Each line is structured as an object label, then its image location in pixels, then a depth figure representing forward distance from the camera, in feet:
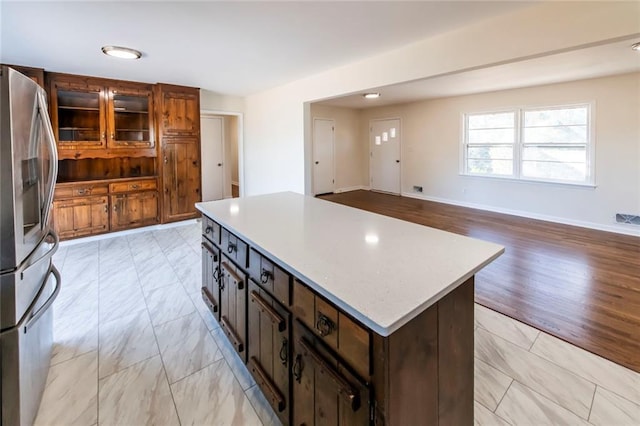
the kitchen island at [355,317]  3.19
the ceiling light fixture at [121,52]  10.55
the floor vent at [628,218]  15.31
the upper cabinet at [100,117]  14.20
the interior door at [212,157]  23.88
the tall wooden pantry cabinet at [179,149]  16.40
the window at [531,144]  16.98
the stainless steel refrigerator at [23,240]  4.19
